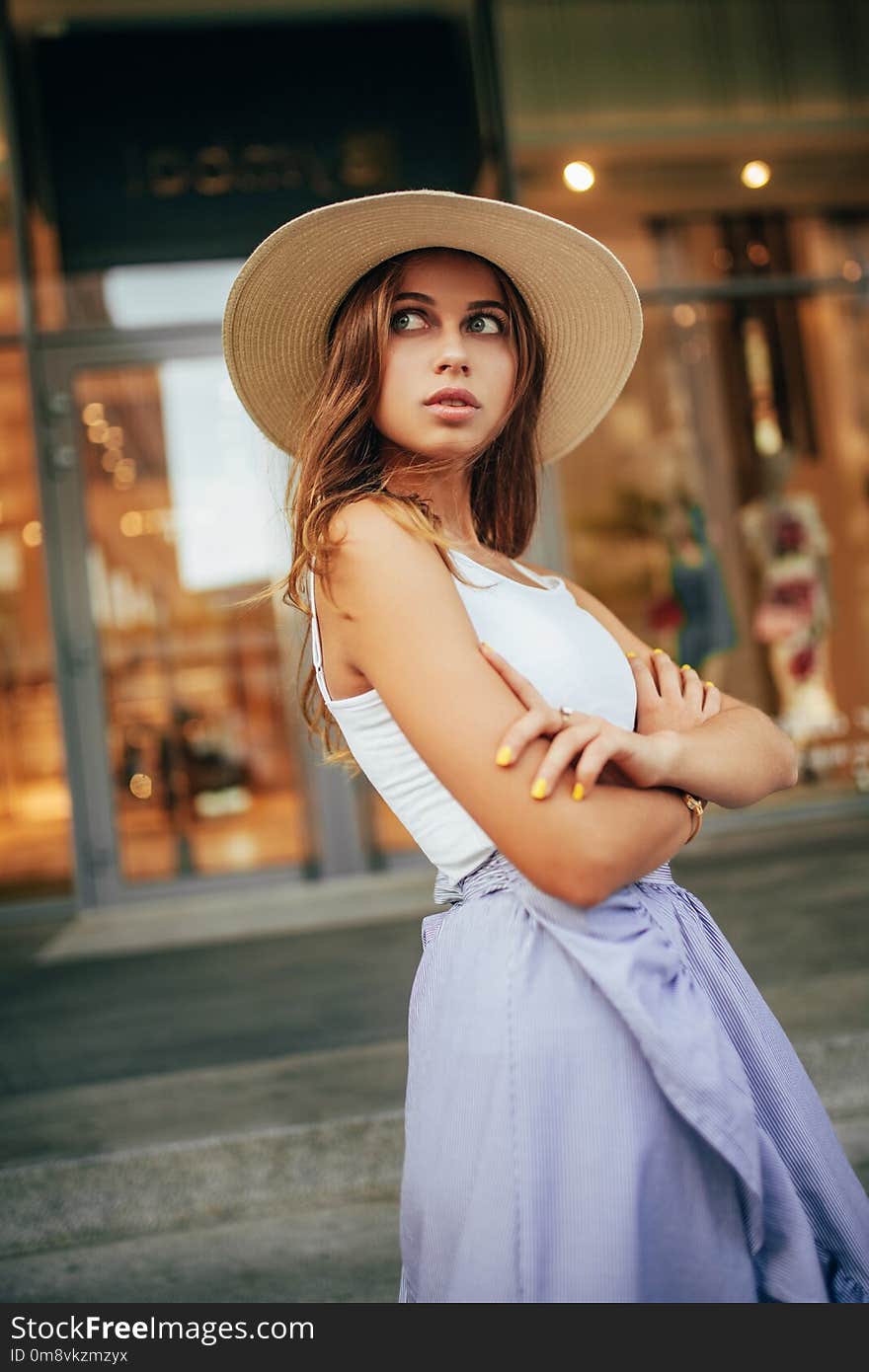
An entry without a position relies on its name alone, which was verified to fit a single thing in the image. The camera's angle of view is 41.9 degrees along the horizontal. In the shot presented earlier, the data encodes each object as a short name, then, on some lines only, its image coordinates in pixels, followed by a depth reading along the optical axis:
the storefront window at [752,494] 6.38
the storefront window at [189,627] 5.97
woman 1.12
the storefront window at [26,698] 5.93
